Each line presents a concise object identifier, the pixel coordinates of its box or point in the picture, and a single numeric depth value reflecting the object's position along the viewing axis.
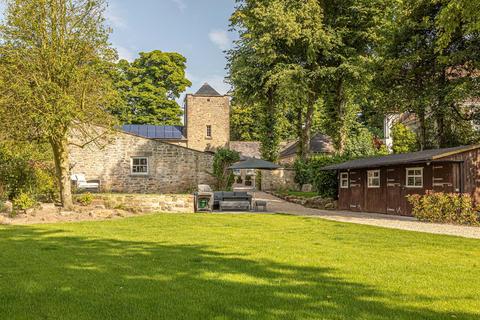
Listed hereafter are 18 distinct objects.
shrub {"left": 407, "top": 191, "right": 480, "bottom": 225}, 14.43
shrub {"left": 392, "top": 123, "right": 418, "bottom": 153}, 30.72
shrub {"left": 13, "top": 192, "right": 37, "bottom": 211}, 15.00
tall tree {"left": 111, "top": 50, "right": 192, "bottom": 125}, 54.03
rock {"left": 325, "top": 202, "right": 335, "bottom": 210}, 22.82
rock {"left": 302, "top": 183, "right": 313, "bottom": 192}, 30.58
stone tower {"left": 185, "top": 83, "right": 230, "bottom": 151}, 45.09
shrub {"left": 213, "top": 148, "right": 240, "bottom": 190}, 25.66
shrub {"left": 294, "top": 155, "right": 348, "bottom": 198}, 23.48
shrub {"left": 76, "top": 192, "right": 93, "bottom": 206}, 17.56
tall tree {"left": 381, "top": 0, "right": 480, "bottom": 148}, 20.69
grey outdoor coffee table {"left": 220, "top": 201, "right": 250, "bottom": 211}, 19.77
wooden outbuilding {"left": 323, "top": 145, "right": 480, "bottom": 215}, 15.88
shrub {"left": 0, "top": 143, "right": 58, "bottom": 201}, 16.61
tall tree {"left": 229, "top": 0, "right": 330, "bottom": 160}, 27.69
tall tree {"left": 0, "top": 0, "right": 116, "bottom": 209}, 15.21
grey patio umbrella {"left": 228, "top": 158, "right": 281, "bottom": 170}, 21.67
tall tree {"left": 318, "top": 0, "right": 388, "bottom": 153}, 27.91
